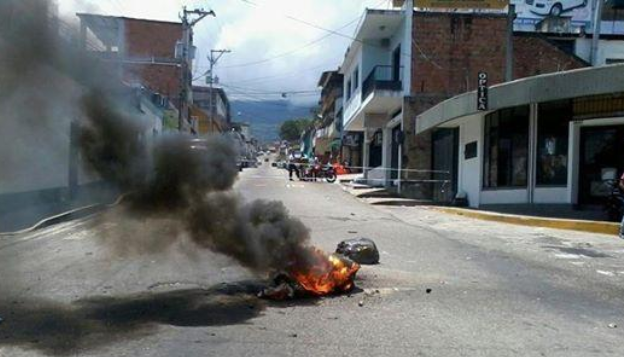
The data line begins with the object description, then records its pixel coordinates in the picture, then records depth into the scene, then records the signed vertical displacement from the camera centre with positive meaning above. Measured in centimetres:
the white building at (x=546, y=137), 1623 +70
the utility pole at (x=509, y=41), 2395 +429
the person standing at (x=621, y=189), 1366 -52
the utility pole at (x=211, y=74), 4559 +560
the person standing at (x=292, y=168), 4150 -59
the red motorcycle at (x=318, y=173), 4006 -82
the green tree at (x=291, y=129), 14038 +603
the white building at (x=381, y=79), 2839 +370
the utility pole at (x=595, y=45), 2679 +531
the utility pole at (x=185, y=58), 3027 +436
